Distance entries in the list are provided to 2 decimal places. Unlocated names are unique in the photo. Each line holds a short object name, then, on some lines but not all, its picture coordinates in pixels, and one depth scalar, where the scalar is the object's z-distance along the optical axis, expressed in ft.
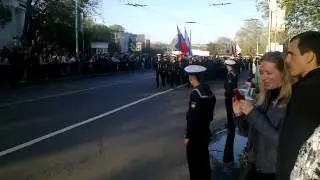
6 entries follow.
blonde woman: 5.40
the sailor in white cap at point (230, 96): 13.82
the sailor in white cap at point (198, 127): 9.80
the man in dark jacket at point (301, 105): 3.57
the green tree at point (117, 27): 187.58
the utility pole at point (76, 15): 65.51
